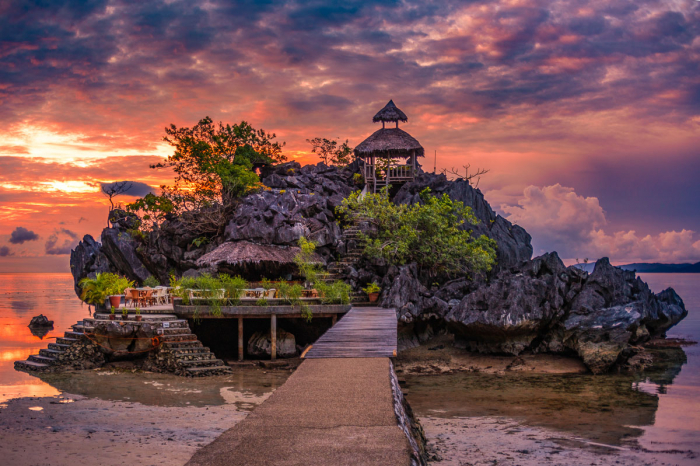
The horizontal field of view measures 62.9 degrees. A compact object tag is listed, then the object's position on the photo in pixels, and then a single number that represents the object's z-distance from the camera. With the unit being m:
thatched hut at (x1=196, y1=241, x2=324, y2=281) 25.88
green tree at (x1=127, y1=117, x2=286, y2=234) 30.95
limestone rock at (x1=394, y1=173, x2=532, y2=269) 28.39
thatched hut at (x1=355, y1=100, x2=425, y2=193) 36.00
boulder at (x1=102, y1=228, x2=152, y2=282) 35.16
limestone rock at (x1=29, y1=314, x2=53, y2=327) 35.72
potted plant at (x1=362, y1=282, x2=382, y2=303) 21.53
